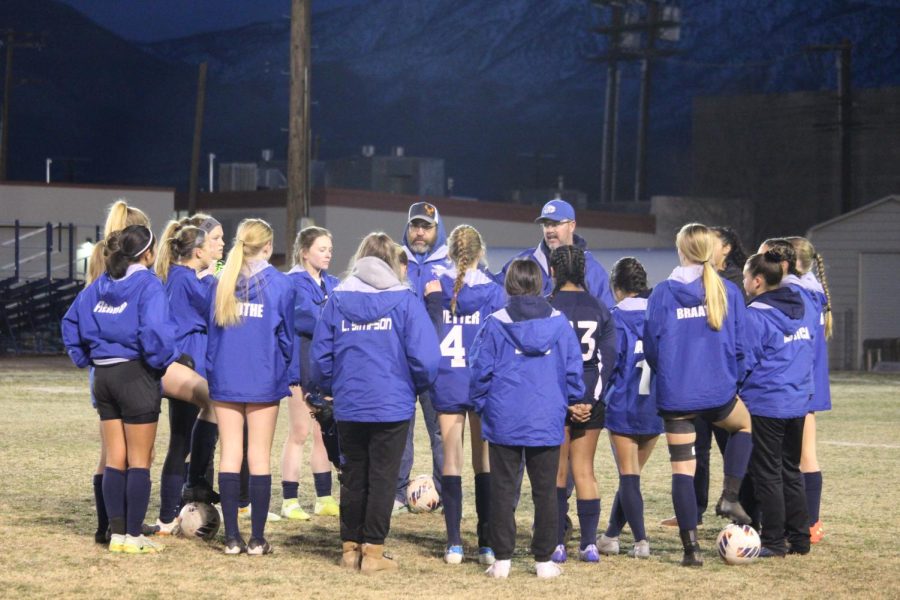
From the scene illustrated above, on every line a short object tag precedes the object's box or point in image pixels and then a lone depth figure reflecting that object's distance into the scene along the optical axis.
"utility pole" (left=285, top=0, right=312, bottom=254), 59.66
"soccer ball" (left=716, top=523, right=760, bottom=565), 16.89
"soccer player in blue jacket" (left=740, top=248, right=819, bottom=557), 17.48
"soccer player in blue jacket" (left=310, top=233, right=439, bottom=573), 16.23
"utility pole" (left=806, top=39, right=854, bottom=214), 96.74
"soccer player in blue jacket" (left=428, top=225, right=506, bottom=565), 17.42
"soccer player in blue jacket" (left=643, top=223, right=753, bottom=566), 16.70
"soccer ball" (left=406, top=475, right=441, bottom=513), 21.02
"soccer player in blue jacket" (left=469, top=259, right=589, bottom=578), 16.05
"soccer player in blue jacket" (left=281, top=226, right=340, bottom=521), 19.20
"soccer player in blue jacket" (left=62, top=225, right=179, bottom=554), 16.81
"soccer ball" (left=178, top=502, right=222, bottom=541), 18.14
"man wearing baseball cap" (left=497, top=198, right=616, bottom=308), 19.11
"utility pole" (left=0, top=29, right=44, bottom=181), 117.50
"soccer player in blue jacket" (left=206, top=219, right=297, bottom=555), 17.02
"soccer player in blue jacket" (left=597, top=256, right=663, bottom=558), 17.50
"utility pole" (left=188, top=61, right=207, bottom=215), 97.65
